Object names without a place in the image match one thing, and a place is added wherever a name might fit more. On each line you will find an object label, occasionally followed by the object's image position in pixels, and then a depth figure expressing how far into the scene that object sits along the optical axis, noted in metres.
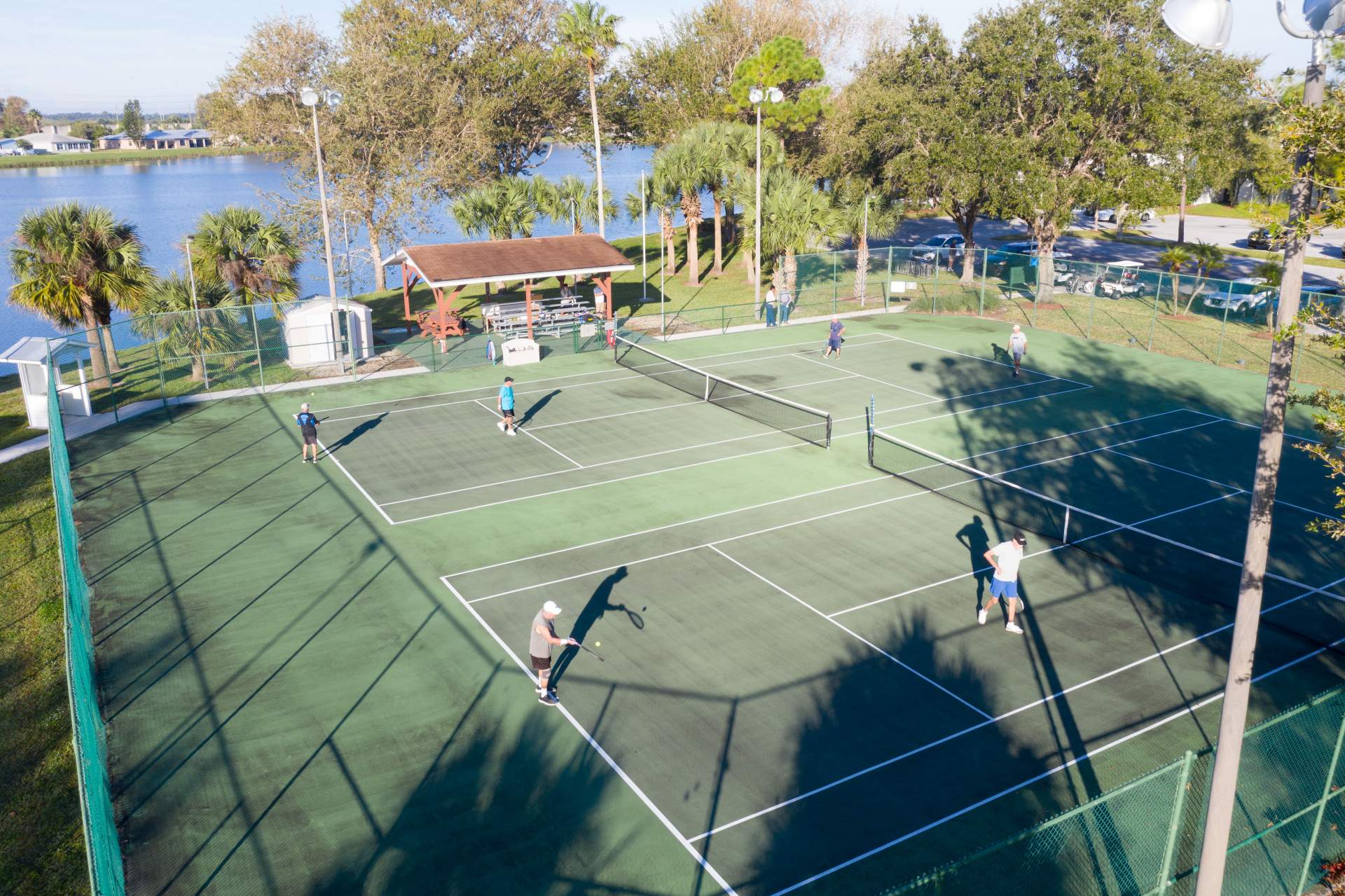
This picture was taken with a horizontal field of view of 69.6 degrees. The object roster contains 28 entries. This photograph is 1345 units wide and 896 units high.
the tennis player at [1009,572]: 17.17
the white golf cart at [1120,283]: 45.59
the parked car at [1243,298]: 40.78
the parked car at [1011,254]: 54.28
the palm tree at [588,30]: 53.12
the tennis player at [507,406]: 28.36
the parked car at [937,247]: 56.56
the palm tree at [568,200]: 51.06
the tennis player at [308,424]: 26.02
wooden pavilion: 38.56
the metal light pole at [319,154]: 31.42
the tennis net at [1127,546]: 18.20
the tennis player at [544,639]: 14.87
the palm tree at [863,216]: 49.56
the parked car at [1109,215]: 87.44
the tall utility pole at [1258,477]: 8.19
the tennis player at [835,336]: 37.66
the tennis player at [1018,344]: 33.91
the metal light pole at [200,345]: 33.01
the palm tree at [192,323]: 33.22
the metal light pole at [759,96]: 41.91
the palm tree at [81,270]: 31.44
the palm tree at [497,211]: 48.38
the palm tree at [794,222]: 45.75
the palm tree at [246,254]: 35.38
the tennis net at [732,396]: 29.30
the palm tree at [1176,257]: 44.53
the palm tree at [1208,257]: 43.78
